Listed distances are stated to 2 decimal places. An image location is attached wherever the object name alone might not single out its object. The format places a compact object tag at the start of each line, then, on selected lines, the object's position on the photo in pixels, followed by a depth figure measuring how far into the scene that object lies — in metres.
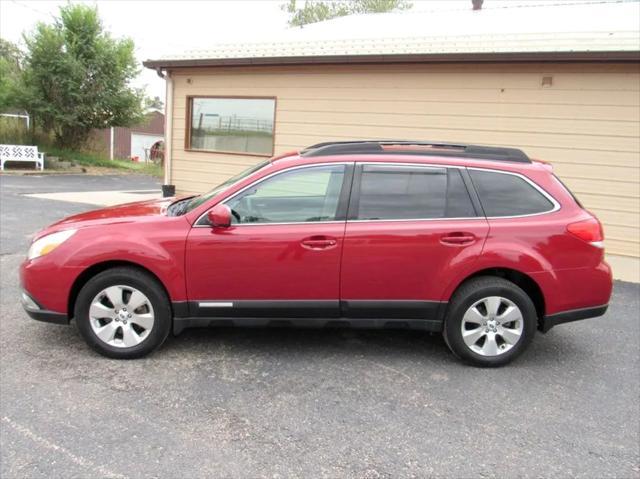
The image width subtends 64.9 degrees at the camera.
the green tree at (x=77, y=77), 19.70
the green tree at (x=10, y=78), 19.91
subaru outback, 3.74
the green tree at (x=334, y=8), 34.88
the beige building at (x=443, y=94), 7.24
